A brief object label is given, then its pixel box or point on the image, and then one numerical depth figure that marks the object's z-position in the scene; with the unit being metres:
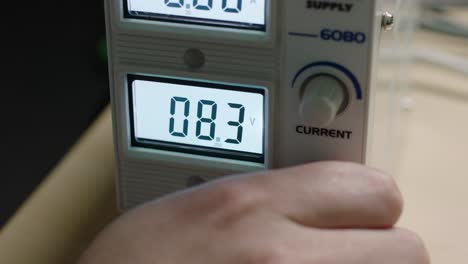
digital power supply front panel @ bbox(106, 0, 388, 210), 0.42
